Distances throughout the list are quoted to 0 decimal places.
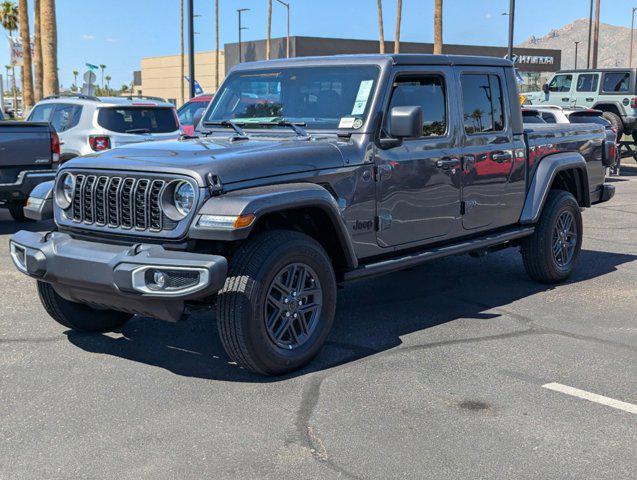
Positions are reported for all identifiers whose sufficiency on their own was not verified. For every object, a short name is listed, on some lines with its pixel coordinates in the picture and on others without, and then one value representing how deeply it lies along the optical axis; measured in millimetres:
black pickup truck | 10094
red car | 18248
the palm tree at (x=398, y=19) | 41534
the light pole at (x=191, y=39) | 19209
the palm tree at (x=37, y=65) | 29428
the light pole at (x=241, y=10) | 59506
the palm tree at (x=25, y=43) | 29641
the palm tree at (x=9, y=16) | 69625
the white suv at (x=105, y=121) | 12828
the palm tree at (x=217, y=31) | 63750
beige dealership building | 74250
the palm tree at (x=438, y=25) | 27094
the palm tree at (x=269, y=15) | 60500
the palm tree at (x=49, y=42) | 22500
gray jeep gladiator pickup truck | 4672
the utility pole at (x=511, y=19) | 25120
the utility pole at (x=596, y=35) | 43884
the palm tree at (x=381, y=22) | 44844
